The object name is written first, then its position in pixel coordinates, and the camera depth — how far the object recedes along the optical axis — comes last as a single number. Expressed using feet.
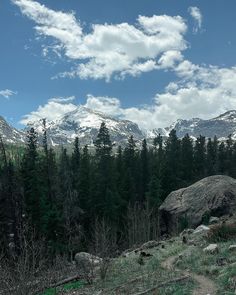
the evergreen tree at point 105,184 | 202.66
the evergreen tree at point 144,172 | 250.98
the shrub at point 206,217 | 127.34
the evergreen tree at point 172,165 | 238.07
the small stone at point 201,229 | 88.89
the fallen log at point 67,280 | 64.51
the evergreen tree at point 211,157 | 290.68
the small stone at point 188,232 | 99.14
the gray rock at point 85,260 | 70.36
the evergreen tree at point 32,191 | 171.20
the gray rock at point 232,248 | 58.44
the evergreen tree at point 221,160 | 303.07
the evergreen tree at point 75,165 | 223.16
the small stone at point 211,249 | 61.26
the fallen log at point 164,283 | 47.93
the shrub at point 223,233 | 71.61
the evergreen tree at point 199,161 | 285.84
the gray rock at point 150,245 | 93.91
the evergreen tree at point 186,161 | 274.03
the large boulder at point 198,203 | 132.36
